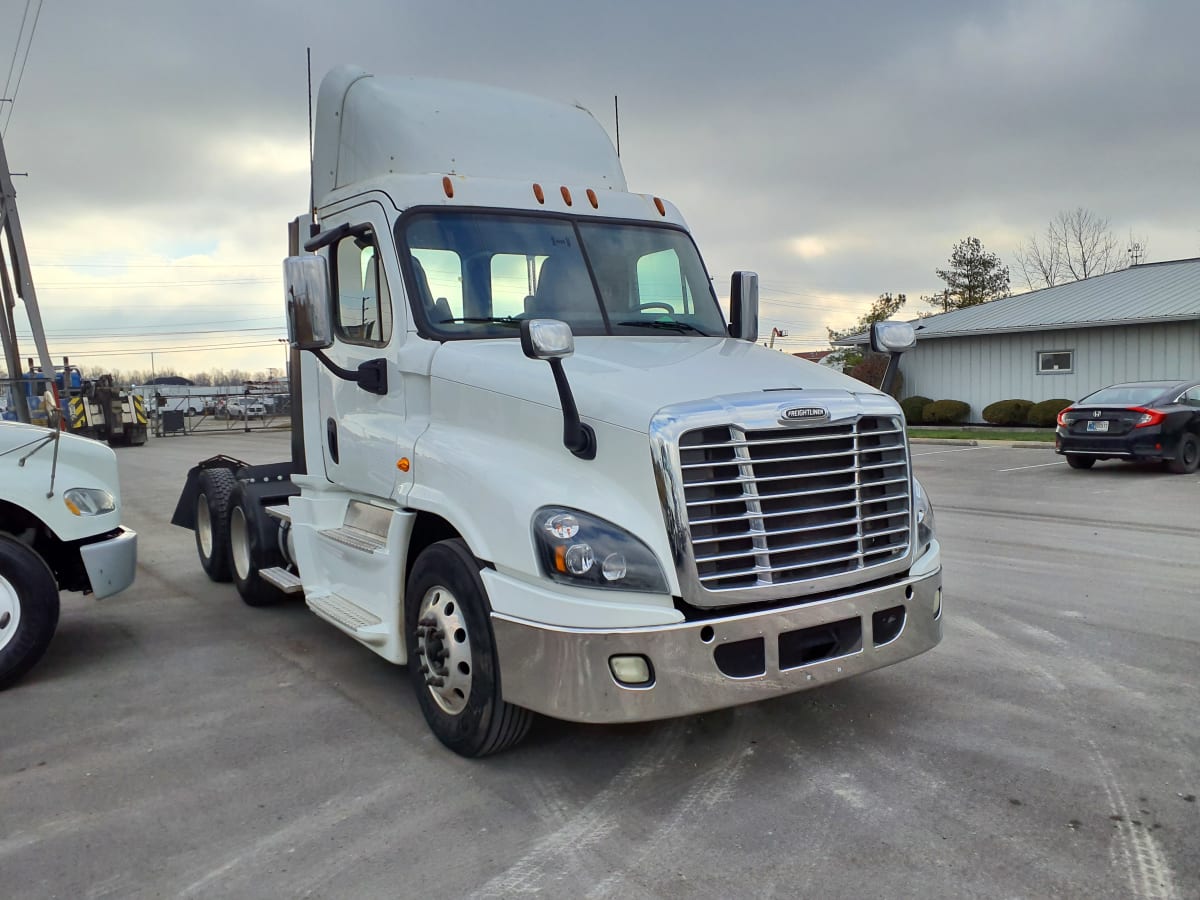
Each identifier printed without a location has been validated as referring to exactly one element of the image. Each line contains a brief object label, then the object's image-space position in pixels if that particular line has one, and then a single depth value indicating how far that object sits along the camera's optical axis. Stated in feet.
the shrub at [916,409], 88.89
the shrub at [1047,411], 78.43
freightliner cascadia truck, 11.73
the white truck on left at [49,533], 17.19
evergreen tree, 162.30
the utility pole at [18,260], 70.74
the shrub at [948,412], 86.12
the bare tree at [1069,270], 156.35
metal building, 75.92
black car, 46.85
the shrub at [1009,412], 81.35
